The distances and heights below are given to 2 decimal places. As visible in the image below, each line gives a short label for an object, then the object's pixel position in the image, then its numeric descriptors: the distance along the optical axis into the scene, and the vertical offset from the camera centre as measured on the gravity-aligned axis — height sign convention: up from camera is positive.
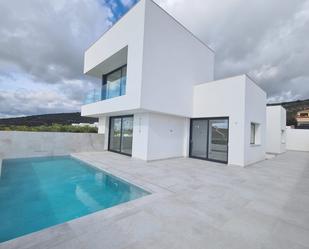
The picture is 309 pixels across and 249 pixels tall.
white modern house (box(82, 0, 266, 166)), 7.59 +1.82
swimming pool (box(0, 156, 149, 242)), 3.09 -1.83
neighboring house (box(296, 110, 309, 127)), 28.39 +3.39
